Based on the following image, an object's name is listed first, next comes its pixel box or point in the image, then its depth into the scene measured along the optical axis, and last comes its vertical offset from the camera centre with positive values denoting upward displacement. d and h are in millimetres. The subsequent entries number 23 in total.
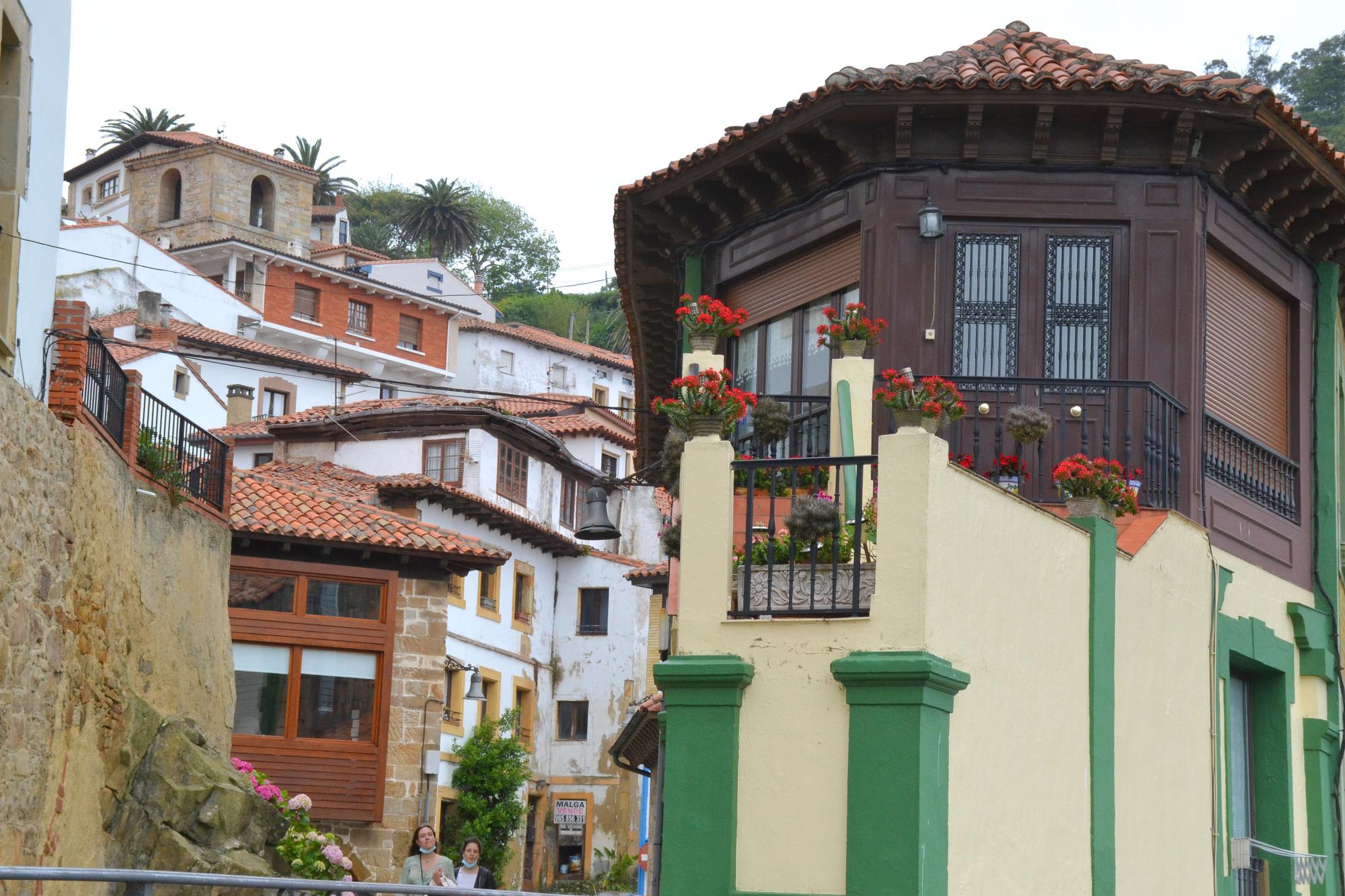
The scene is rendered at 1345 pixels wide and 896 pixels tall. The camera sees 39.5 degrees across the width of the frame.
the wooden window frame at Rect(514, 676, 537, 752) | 44812 +977
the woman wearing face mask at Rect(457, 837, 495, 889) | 14727 -958
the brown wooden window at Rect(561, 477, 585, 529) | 48594 +6443
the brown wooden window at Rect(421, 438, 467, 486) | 44156 +6732
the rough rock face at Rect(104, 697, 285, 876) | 19969 -772
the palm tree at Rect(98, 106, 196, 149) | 85438 +27657
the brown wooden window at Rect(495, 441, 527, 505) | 45031 +6557
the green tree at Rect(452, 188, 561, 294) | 93688 +24854
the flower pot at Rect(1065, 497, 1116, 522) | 12562 +1722
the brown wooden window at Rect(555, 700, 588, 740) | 47188 +865
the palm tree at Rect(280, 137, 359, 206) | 88375 +27008
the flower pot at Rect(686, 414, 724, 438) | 11422 +1981
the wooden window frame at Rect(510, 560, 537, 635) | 44500 +3373
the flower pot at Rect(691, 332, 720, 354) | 14130 +3112
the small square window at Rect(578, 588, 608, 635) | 47344 +3561
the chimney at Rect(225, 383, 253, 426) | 53438 +9365
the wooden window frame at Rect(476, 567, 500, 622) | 42000 +3552
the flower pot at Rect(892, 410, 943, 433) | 10930 +1968
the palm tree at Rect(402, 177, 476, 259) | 86375 +24188
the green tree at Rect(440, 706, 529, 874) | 38688 -963
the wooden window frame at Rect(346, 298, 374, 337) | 65688 +14825
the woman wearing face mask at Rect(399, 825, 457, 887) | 14266 -898
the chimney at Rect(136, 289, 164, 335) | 54000 +12275
